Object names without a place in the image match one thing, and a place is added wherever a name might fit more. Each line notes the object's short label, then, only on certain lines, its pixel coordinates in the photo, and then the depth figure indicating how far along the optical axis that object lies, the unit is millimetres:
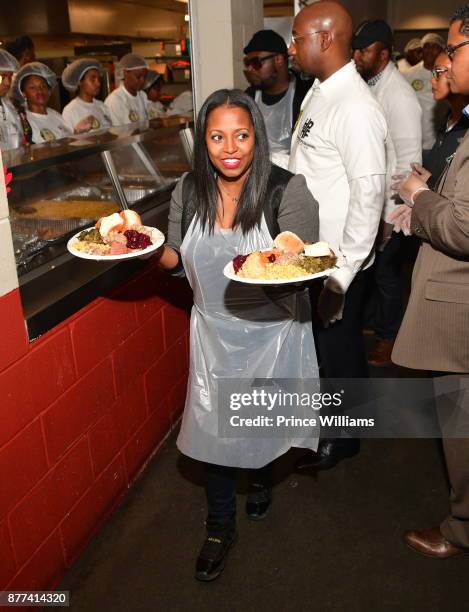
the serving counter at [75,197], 2014
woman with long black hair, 1808
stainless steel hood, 6293
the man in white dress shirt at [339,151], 2156
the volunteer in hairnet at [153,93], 6680
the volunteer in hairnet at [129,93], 6211
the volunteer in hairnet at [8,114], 4000
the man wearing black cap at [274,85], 3406
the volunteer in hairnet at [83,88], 5469
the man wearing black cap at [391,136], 3209
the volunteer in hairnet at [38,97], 4633
